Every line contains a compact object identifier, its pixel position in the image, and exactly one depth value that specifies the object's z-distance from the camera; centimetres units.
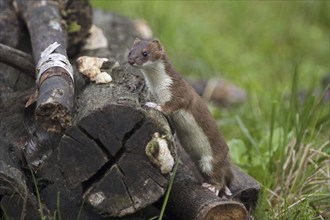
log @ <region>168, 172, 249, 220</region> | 765
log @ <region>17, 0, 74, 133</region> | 707
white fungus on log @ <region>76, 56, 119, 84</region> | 827
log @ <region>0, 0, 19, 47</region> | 998
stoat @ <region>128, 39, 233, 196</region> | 854
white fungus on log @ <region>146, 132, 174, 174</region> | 746
